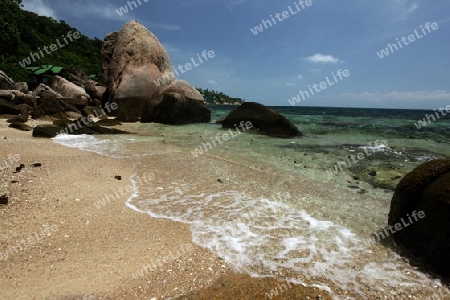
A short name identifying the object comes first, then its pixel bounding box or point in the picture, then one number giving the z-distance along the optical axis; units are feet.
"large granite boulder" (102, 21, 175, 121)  63.36
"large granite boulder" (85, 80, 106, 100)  83.30
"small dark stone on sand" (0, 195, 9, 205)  13.74
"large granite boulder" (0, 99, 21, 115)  53.01
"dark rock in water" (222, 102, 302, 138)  49.29
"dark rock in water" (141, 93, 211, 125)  60.49
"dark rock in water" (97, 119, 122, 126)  51.59
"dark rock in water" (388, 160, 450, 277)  10.35
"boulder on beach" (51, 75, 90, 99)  89.76
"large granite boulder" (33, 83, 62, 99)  72.38
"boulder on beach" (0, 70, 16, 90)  73.83
